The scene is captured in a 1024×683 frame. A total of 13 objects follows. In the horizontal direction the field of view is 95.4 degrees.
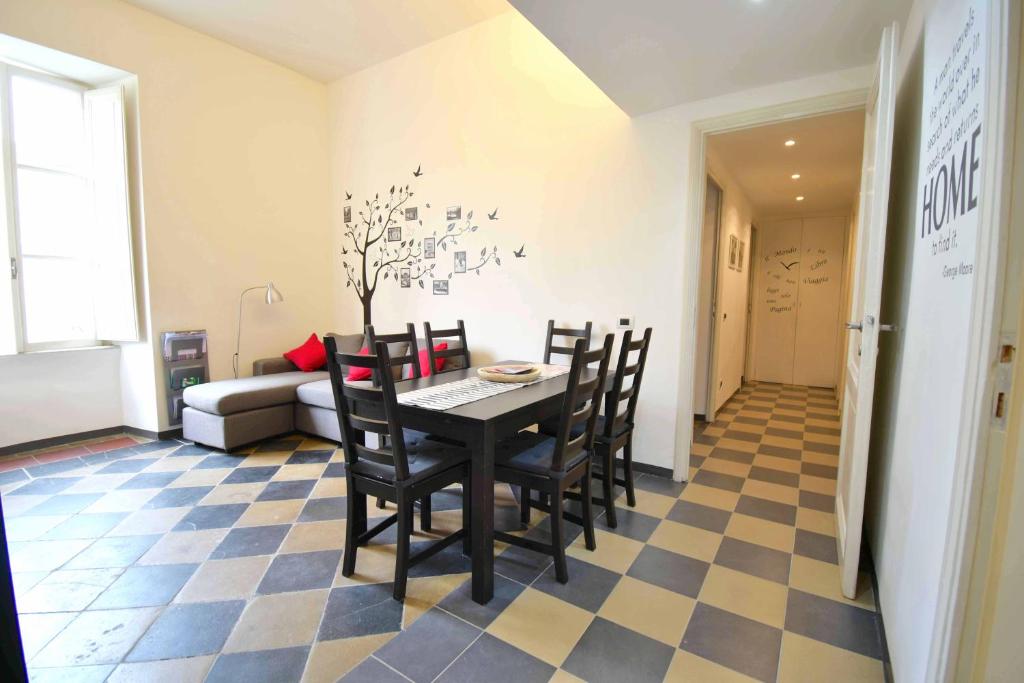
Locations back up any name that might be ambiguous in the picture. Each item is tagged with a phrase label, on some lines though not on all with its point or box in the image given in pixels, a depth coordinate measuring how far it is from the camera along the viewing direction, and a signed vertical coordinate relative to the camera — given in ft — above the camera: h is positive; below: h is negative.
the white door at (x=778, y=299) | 20.24 +0.29
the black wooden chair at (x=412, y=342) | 8.64 -0.79
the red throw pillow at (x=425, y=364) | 11.40 -1.56
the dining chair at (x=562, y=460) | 6.12 -2.21
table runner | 6.38 -1.38
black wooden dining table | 5.71 -1.67
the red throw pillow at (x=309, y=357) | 14.20 -1.74
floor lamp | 13.34 +0.05
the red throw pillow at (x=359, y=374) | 12.28 -1.95
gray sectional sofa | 11.15 -2.77
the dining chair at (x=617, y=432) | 7.66 -2.22
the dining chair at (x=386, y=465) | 5.72 -2.18
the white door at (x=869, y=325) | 5.51 -0.23
